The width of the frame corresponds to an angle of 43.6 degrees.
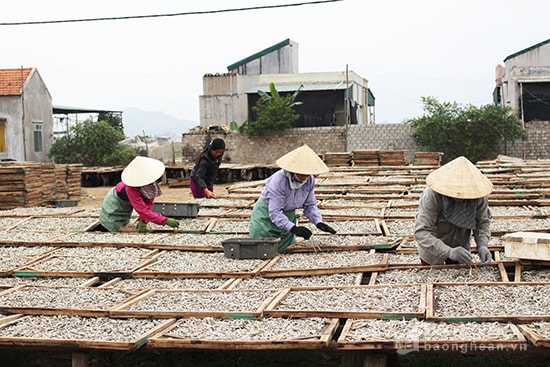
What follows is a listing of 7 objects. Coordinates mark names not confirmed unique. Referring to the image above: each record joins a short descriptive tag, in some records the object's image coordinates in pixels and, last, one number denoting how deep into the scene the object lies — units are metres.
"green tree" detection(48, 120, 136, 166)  24.19
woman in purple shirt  5.74
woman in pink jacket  6.82
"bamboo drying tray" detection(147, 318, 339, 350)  3.60
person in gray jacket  4.63
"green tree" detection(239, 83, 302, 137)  23.98
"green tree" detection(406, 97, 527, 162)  21.92
